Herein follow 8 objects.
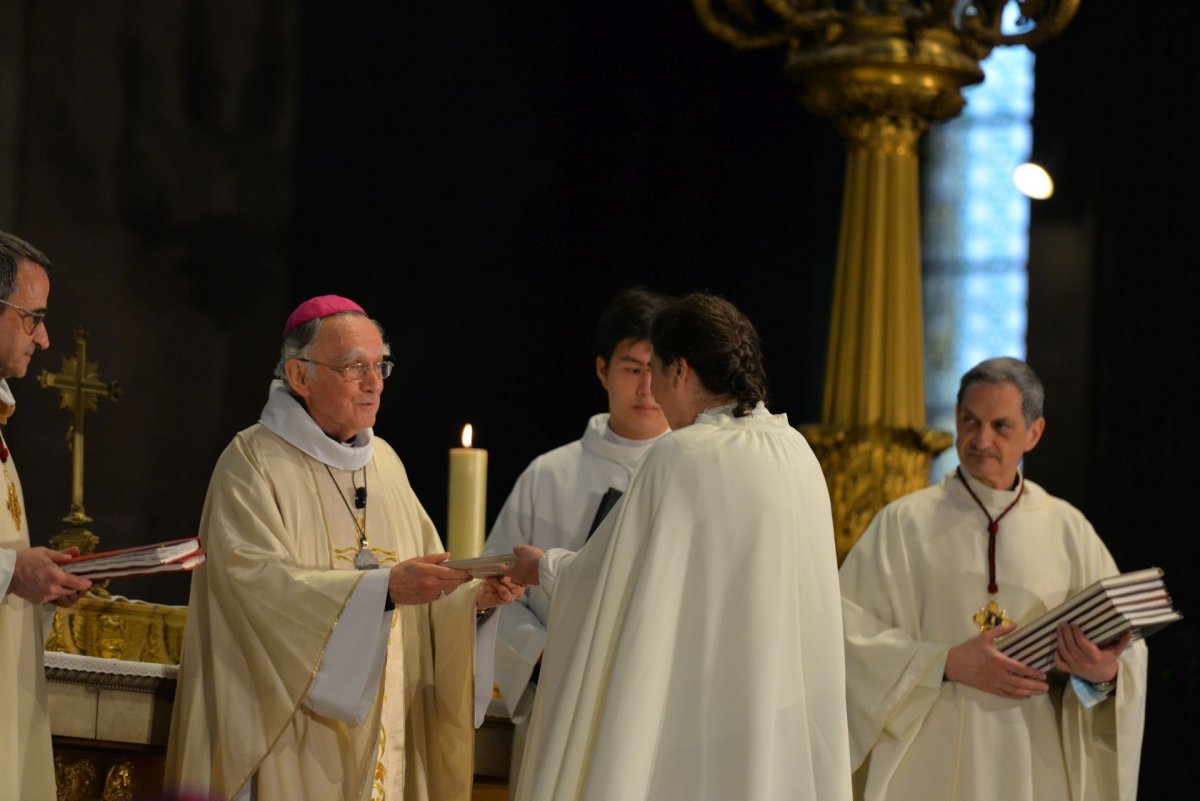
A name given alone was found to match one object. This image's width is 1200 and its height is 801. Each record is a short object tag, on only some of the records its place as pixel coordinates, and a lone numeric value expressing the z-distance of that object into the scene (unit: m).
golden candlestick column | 16.14
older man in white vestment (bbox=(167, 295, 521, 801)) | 11.20
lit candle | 11.32
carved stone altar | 11.55
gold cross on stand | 12.68
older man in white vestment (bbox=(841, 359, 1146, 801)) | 13.01
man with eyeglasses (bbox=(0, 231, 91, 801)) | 10.57
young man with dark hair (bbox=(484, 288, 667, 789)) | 13.37
